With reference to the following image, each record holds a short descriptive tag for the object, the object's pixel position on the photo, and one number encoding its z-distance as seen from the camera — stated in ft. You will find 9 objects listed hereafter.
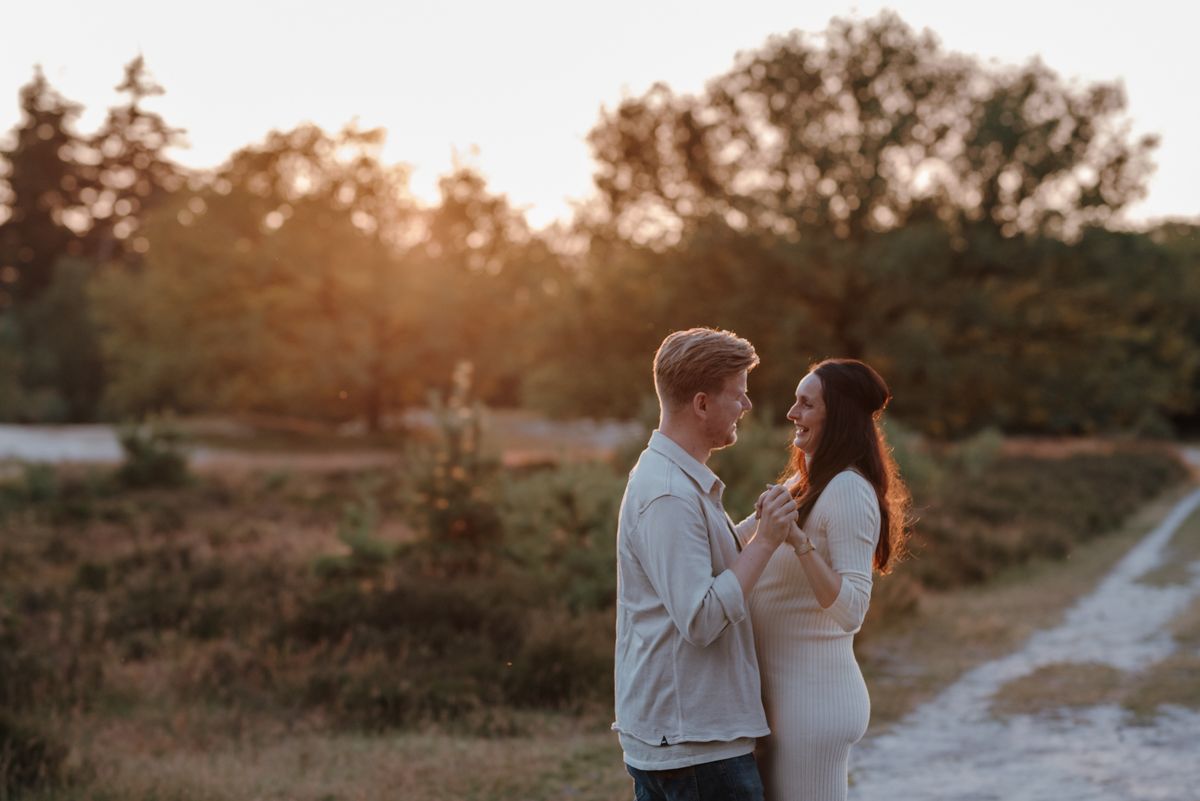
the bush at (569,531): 39.91
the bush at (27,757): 23.27
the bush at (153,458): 89.71
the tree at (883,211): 113.29
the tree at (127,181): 207.51
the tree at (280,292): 152.05
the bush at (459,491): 46.85
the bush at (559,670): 32.45
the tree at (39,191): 221.66
